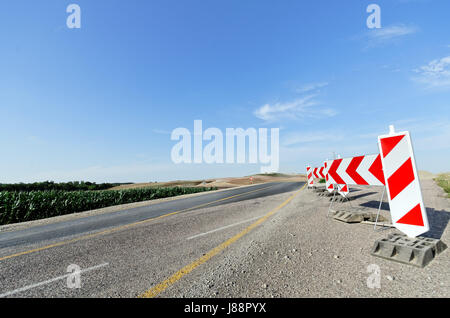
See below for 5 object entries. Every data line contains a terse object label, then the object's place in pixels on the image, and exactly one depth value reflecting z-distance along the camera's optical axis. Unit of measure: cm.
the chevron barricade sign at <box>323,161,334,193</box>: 897
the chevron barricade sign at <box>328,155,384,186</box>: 484
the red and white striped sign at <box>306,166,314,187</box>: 1422
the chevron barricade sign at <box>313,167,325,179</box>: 1144
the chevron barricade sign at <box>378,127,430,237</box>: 329
